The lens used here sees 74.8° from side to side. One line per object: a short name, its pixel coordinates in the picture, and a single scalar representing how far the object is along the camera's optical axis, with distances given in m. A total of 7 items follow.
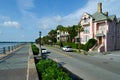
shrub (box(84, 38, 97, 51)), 21.02
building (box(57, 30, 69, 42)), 40.69
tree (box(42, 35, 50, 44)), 55.49
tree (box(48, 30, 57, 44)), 50.62
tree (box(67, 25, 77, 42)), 27.33
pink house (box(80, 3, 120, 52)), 20.69
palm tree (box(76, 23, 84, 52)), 23.40
